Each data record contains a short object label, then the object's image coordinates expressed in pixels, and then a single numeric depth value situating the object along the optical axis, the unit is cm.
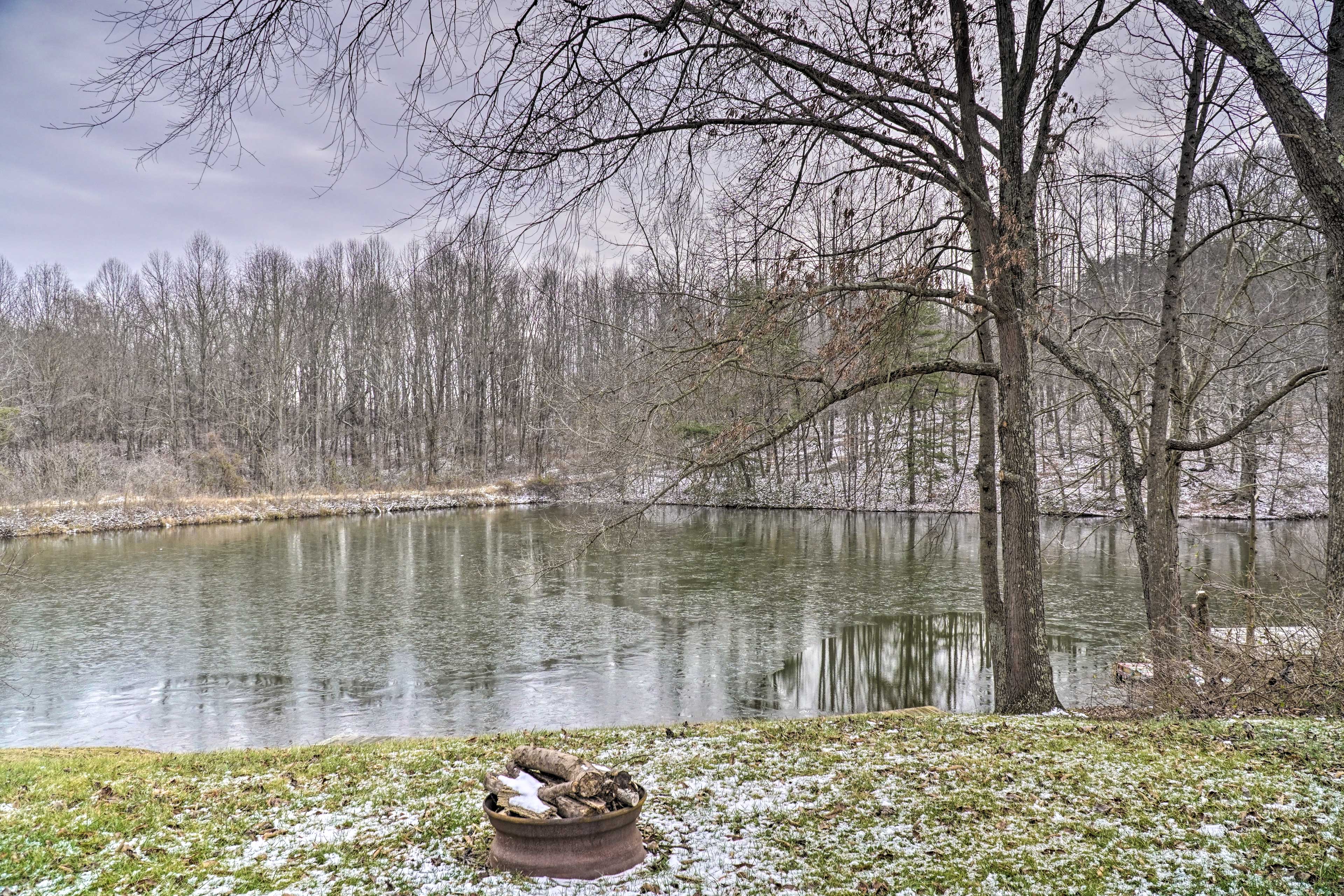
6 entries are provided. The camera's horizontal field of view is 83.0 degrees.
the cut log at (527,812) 334
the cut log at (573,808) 335
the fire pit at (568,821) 329
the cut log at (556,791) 342
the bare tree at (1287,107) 303
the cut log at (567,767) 342
